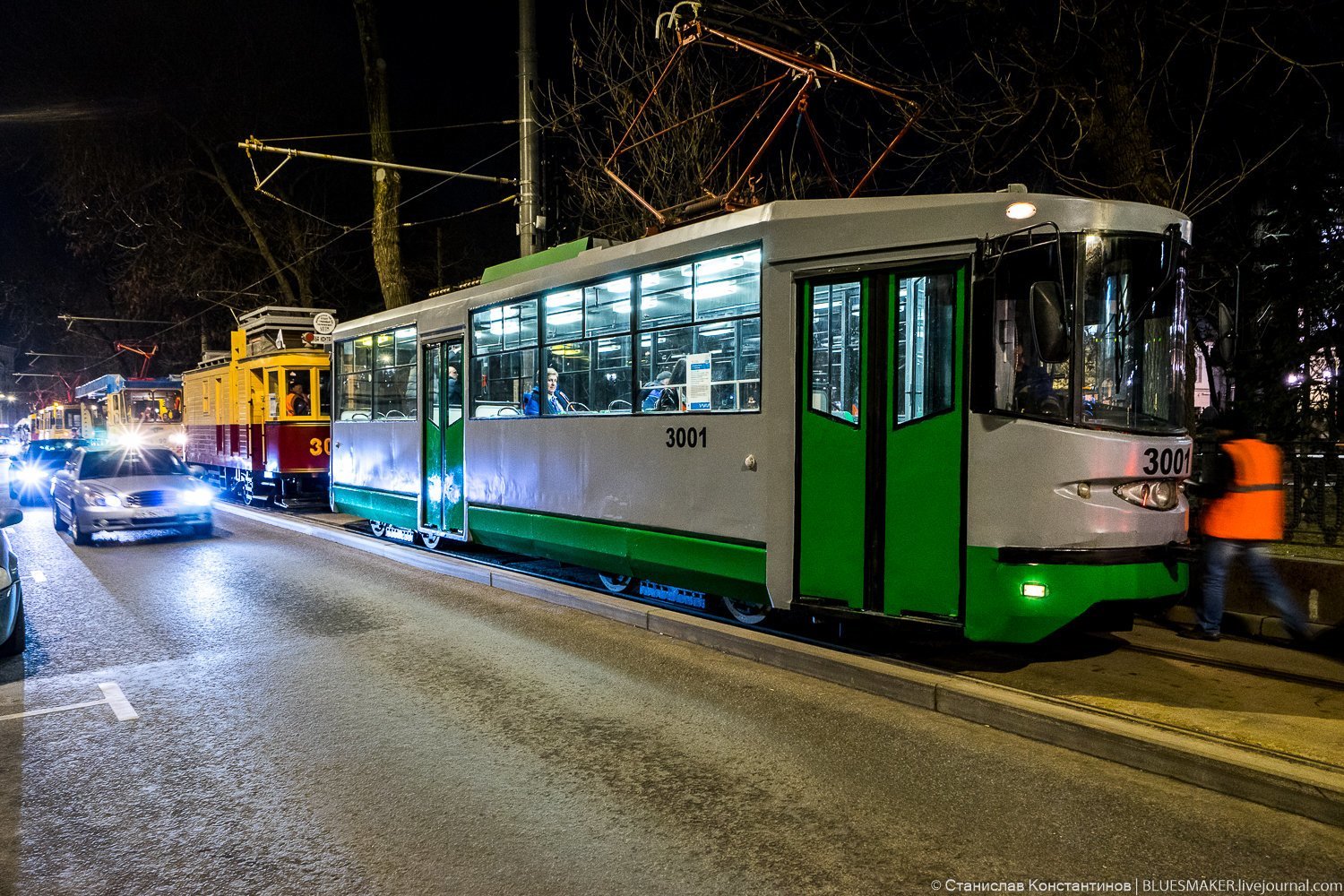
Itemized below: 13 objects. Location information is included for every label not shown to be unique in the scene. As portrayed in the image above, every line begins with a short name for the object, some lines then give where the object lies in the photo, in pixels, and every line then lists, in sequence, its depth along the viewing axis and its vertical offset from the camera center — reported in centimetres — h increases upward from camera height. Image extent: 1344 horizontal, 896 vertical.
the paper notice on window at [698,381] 744 +35
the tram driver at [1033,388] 572 +22
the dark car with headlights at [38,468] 2585 -137
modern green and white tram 571 +9
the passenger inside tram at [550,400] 919 +25
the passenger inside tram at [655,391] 781 +29
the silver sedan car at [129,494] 1351 -104
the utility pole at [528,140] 1321 +415
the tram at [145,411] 2762 +44
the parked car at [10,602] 685 -135
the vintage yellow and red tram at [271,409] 1853 +32
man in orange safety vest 693 -69
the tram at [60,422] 3741 +15
